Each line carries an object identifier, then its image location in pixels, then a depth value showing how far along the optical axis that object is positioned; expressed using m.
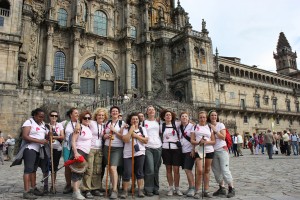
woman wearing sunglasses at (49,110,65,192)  6.80
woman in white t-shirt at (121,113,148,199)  6.17
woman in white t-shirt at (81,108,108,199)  6.27
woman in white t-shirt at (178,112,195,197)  6.30
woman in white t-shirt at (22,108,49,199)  6.01
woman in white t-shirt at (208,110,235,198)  6.26
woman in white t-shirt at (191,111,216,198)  6.20
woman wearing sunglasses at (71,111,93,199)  5.82
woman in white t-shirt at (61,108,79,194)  6.43
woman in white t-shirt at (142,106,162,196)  6.43
